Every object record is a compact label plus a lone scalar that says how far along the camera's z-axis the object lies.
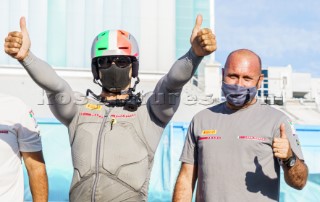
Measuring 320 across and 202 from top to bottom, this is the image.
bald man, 6.44
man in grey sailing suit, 5.92
